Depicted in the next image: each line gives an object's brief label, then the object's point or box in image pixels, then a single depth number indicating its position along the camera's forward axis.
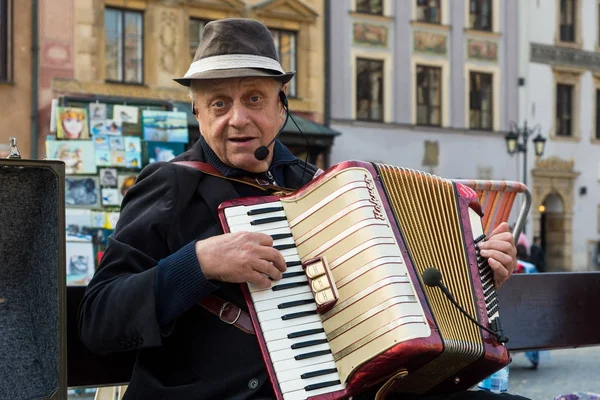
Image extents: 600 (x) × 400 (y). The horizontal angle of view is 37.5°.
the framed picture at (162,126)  7.12
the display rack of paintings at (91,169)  6.63
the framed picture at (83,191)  6.75
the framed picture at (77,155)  6.51
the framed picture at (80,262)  6.68
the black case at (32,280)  2.22
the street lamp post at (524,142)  18.20
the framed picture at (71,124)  6.63
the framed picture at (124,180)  6.81
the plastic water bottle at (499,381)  3.26
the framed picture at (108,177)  6.78
